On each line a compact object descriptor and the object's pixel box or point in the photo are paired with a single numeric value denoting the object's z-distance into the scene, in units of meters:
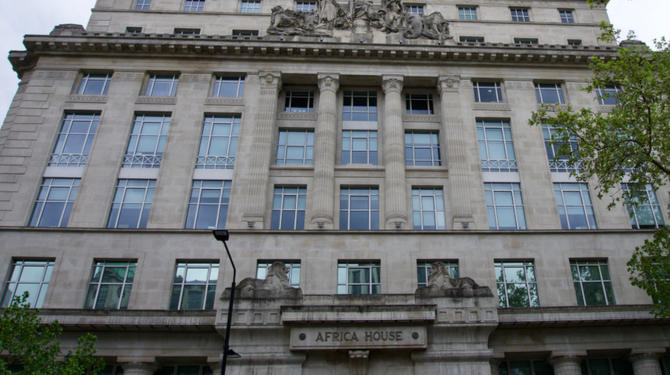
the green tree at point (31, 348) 16.73
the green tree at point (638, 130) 19.66
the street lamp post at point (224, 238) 15.48
